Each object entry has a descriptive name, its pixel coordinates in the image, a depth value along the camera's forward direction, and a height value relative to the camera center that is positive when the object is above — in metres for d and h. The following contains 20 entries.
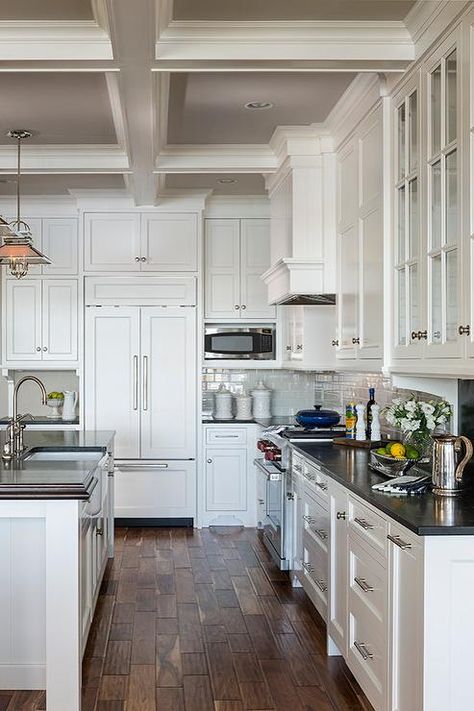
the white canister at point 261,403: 6.80 -0.23
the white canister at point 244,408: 6.74 -0.28
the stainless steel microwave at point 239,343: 6.69 +0.29
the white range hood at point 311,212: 4.77 +1.01
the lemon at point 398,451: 3.39 -0.33
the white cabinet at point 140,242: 6.50 +1.13
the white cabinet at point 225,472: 6.55 -0.81
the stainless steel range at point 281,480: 4.92 -0.68
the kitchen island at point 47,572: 3.03 -0.82
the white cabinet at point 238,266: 6.74 +0.96
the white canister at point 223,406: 6.75 -0.26
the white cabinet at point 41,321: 6.63 +0.47
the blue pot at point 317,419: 5.26 -0.29
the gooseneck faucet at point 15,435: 3.86 -0.29
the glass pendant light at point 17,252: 4.34 +0.70
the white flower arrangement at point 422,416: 3.26 -0.17
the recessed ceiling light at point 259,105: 4.26 +1.50
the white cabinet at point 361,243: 3.80 +0.71
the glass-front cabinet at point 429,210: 2.80 +0.66
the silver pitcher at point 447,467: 2.86 -0.34
